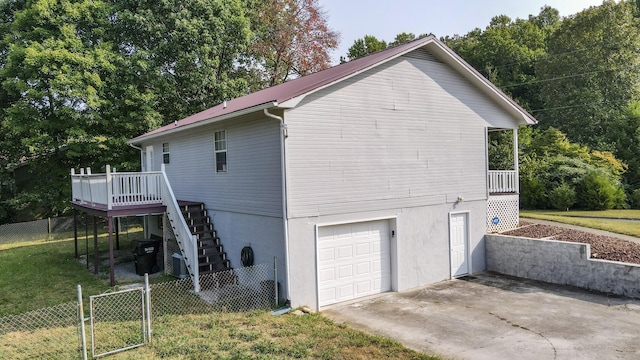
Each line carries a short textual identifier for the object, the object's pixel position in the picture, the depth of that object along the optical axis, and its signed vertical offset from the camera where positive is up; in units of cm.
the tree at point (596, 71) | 3131 +676
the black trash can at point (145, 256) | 1322 -258
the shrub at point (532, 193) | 2244 -169
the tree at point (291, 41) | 2925 +918
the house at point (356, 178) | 965 -26
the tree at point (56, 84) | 1997 +441
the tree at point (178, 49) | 2245 +684
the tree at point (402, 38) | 4523 +1385
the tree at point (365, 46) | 4322 +1248
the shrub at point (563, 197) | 2123 -180
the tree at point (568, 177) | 2130 -86
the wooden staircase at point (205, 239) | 1141 -192
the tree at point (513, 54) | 4084 +1093
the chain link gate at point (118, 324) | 722 -294
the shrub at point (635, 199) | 2278 -222
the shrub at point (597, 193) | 2114 -164
